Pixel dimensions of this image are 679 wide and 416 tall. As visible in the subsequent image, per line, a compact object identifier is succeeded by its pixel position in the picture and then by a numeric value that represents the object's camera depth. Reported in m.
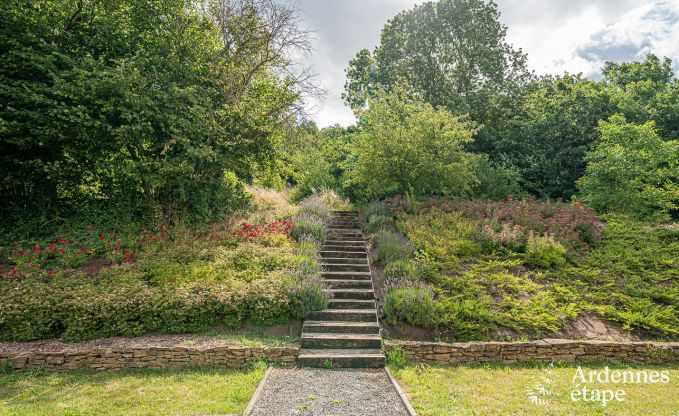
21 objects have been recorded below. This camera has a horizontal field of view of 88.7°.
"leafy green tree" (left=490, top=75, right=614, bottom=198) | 17.22
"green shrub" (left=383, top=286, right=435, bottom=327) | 6.65
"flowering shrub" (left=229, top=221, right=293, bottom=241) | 9.28
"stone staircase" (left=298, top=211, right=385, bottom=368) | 5.91
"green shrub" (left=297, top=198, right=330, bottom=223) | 12.03
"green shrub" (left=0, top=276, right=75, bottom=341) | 6.10
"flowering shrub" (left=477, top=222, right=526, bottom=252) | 9.51
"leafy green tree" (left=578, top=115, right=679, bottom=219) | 12.16
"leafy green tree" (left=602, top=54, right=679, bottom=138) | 16.27
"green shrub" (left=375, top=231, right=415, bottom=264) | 8.94
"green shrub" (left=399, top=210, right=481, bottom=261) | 9.15
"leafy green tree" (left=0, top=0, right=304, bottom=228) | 8.74
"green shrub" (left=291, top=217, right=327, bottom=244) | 10.08
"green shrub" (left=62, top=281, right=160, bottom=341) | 6.14
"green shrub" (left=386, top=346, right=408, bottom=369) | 5.95
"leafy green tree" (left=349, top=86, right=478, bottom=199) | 12.30
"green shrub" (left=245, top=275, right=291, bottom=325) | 6.57
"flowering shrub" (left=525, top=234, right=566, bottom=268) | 8.84
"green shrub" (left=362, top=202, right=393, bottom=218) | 12.74
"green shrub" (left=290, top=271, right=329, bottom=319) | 6.75
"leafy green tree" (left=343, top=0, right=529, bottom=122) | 20.70
